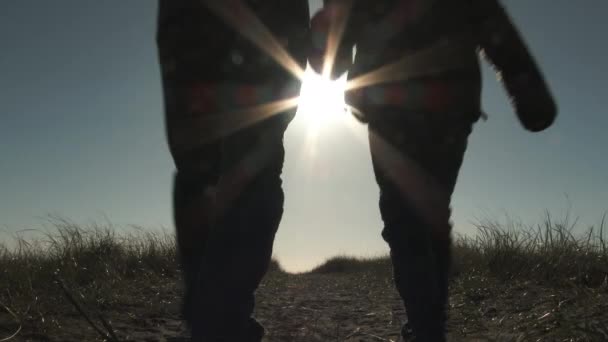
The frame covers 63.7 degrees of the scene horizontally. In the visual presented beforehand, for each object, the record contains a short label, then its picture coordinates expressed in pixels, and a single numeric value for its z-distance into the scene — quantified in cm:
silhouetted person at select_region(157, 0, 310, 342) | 125
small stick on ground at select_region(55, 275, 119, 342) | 112
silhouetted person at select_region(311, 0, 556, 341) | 145
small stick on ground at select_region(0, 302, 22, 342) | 148
